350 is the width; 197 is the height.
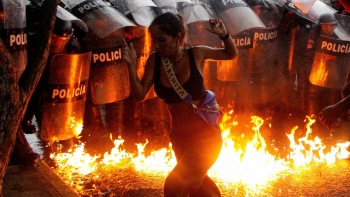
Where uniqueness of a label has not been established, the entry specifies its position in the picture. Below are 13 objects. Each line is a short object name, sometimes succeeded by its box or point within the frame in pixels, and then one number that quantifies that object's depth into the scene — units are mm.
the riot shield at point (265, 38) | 7230
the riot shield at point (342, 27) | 6932
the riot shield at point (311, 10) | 7457
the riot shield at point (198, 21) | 6445
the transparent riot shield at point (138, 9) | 5853
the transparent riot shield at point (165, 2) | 6340
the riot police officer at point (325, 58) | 6988
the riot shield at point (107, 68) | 5465
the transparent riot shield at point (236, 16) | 6617
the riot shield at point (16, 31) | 4188
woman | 3508
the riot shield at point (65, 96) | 4891
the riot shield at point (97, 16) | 5301
